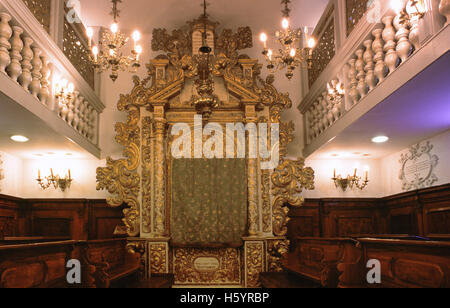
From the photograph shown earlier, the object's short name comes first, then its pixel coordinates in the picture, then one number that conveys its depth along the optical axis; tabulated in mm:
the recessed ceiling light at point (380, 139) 7379
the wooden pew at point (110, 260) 5750
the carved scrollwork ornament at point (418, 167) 7216
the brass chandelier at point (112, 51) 5191
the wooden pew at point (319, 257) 5215
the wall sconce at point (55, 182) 8906
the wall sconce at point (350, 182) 9070
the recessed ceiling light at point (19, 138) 7301
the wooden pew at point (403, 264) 3766
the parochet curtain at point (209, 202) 8156
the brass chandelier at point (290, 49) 4988
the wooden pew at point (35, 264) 4109
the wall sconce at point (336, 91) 6708
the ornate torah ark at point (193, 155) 8086
